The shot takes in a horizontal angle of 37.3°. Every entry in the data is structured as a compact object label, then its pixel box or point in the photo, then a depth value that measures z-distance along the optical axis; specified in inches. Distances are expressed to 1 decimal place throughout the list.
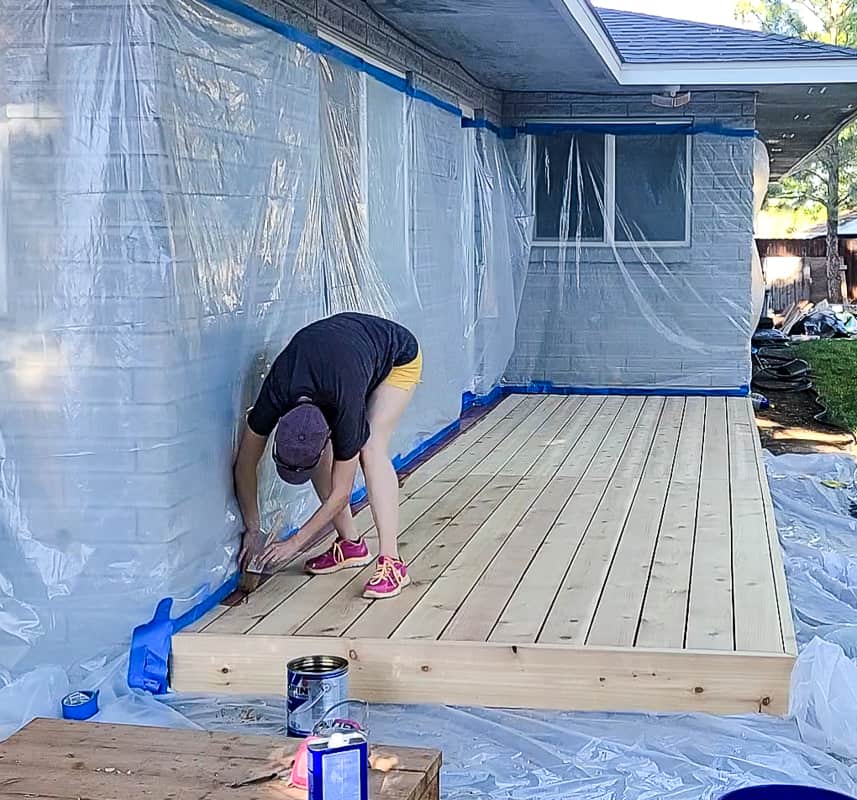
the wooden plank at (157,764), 98.1
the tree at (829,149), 1030.4
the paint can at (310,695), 118.9
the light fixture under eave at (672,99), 343.3
